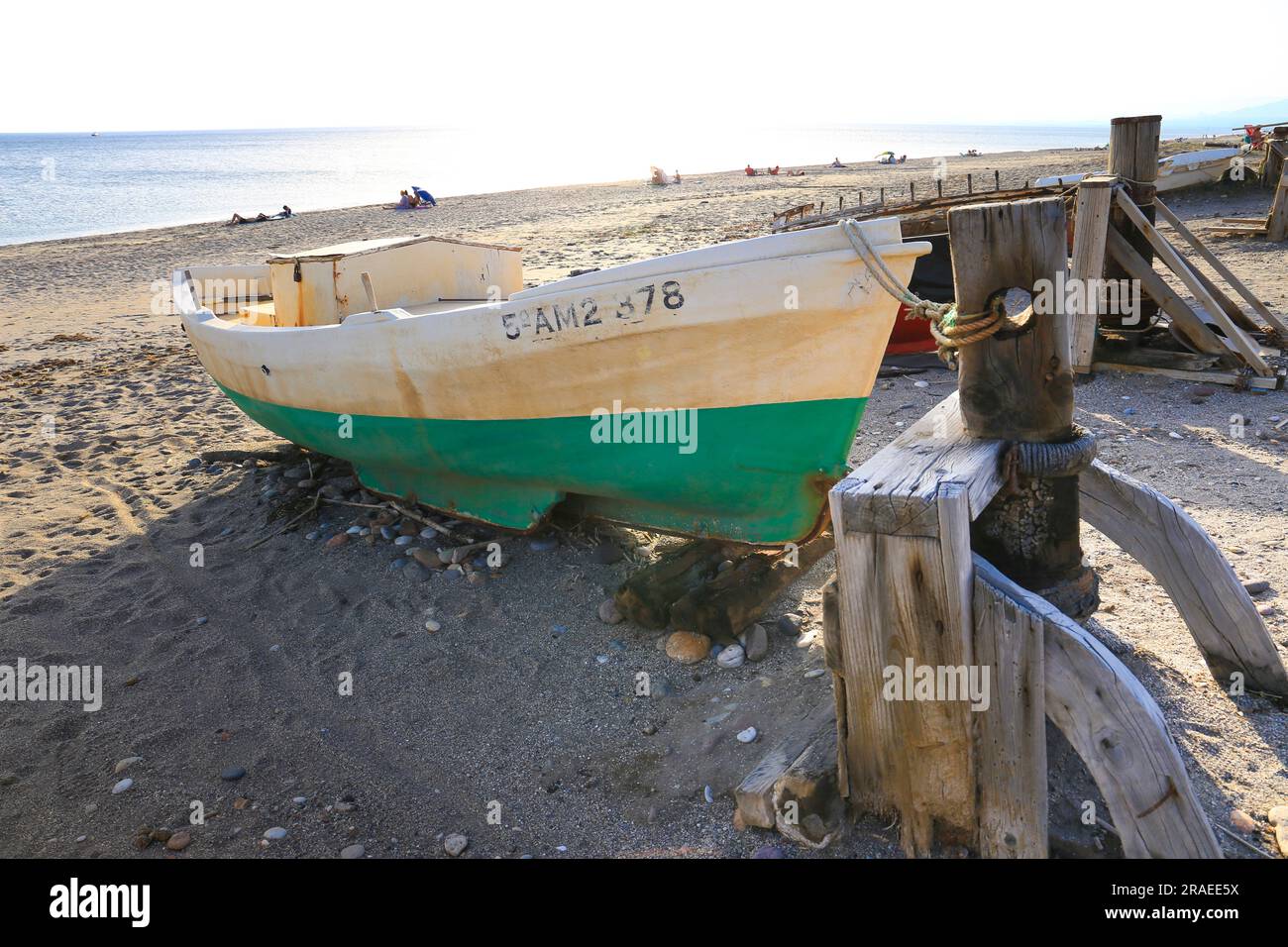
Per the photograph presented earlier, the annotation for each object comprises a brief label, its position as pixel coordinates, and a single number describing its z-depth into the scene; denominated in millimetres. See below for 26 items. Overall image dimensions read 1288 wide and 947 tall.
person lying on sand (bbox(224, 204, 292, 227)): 26419
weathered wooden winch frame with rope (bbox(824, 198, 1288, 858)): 2303
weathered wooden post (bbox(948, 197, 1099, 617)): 2605
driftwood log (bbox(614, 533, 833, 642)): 4055
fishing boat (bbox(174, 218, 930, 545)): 3738
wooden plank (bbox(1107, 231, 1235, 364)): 6695
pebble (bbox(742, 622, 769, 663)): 3908
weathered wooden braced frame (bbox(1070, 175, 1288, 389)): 6570
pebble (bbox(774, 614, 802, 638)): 4062
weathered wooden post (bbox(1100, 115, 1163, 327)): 6680
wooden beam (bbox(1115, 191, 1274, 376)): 6535
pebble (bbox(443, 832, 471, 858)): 3016
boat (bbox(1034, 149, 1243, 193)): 16141
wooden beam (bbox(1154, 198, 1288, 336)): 6977
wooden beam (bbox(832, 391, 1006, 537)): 2359
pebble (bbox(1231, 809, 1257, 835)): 2588
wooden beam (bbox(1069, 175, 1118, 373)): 6570
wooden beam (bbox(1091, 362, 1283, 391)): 6520
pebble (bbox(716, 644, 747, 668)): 3893
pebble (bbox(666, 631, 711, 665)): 3959
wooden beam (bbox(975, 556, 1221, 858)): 2264
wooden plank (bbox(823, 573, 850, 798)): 2617
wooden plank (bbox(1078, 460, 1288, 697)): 3193
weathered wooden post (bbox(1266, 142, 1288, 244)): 11531
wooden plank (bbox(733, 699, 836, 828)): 2814
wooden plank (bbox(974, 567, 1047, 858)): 2338
